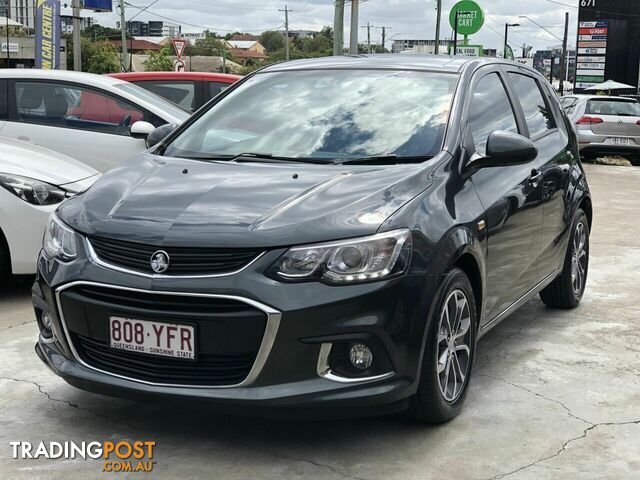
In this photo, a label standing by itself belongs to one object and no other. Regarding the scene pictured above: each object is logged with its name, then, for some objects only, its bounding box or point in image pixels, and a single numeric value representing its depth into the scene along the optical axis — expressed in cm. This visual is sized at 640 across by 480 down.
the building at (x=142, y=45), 14094
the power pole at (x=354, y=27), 2543
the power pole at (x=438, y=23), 4705
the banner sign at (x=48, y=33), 2202
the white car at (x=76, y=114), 812
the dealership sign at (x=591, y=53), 4810
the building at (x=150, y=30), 16362
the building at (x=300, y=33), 17038
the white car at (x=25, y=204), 580
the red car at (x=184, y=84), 1051
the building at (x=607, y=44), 4828
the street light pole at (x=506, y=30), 8009
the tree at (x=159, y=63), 7581
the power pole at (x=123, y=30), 4653
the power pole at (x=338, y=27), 2455
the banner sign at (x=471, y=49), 3039
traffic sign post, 2609
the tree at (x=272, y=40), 16600
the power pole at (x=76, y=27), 2744
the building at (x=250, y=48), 16412
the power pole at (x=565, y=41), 6641
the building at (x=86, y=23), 11544
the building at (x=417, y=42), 5886
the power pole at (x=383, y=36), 9546
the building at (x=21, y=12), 9881
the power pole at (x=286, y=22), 9214
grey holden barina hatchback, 320
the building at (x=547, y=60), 12780
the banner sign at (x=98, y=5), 2833
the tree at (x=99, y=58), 7069
